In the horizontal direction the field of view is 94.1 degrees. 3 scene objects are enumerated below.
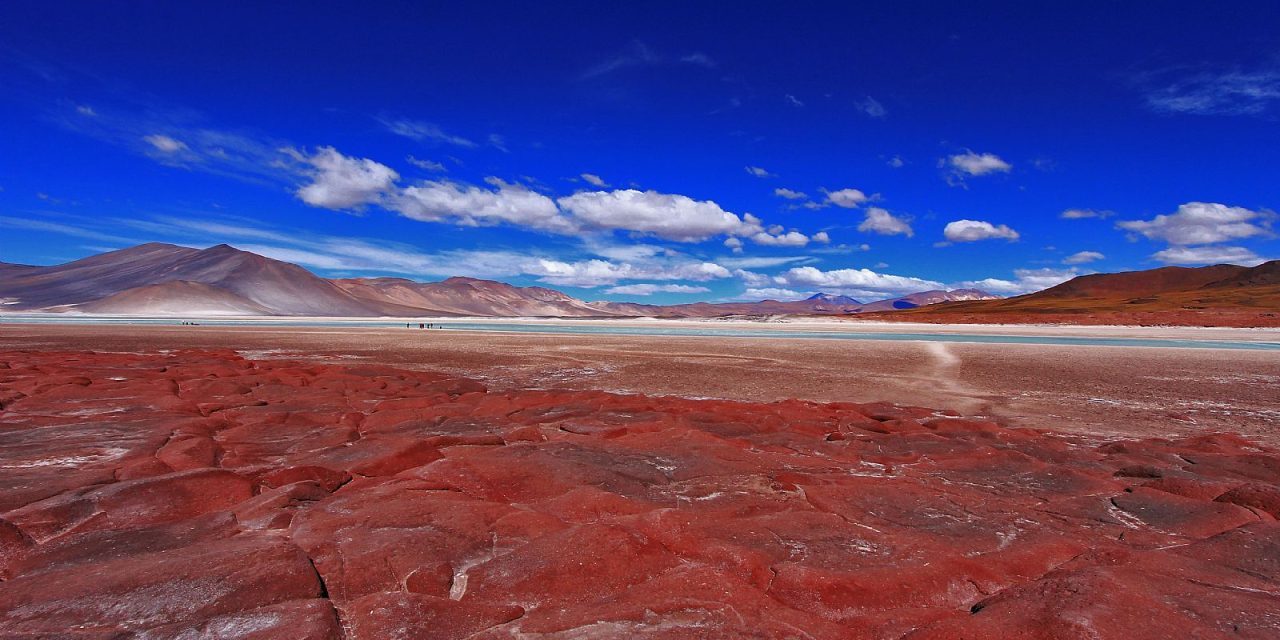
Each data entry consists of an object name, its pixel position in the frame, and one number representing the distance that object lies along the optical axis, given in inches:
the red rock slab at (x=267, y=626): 108.6
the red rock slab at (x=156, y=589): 112.5
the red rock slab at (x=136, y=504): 166.9
